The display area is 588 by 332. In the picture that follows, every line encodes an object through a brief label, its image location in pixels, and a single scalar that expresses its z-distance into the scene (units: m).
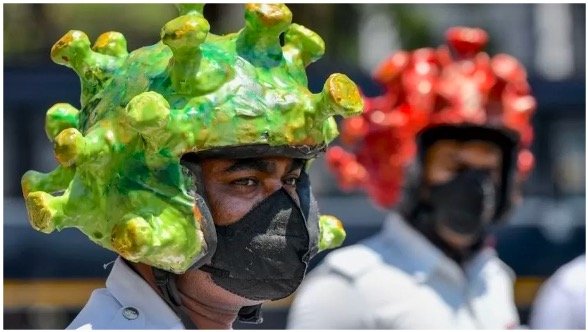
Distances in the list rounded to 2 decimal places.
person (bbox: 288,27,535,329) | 10.07
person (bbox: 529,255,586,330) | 10.21
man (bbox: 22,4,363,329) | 6.06
